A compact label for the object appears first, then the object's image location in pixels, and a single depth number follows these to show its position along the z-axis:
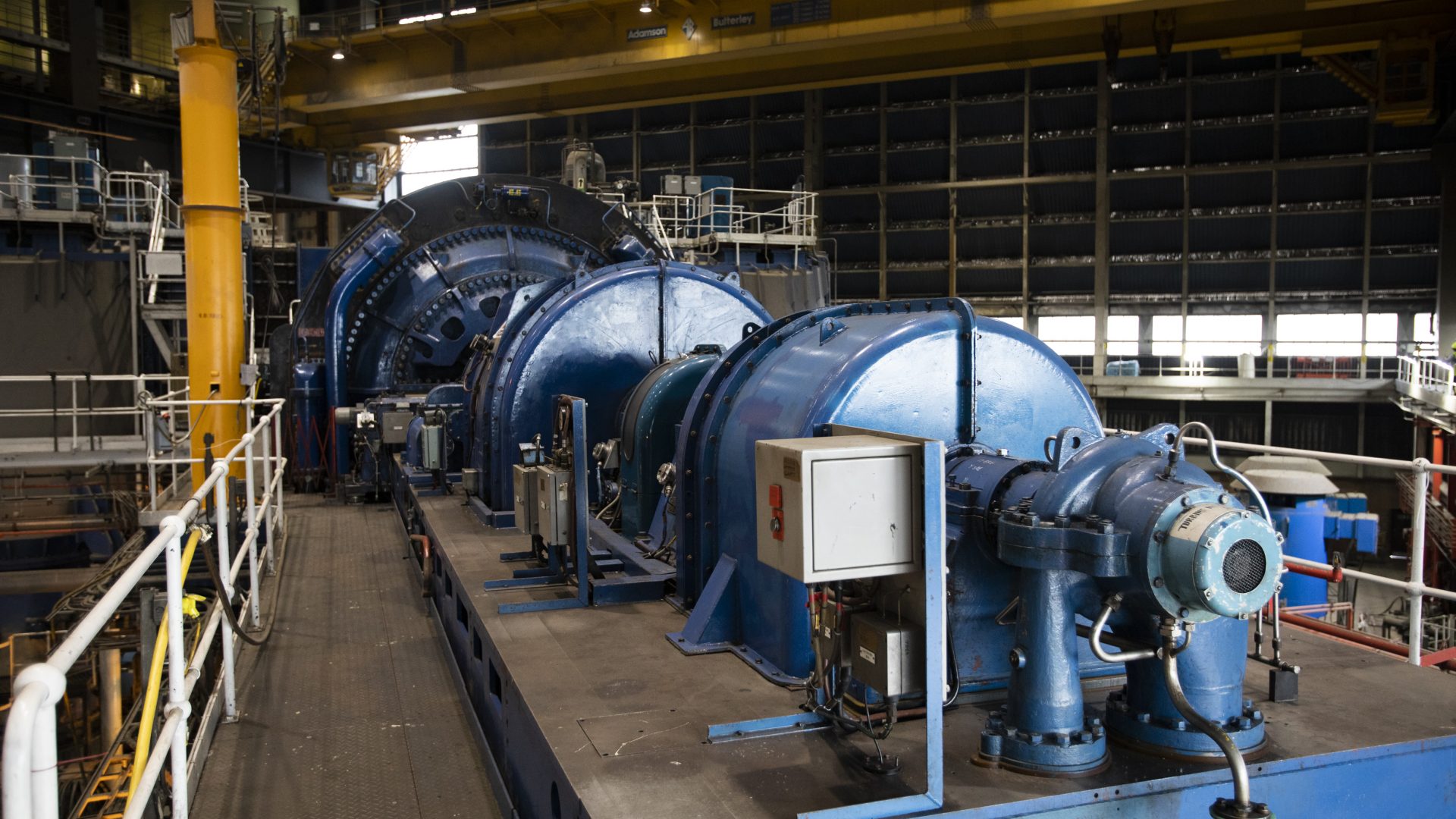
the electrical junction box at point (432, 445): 8.38
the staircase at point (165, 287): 14.84
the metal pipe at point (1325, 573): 4.47
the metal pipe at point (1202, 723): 2.72
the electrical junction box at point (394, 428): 9.59
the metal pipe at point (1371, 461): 4.20
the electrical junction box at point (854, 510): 2.82
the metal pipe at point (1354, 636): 4.82
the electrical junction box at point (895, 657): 2.86
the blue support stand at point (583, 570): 4.91
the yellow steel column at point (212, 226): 10.54
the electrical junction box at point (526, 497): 5.43
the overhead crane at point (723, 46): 13.80
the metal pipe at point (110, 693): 7.33
